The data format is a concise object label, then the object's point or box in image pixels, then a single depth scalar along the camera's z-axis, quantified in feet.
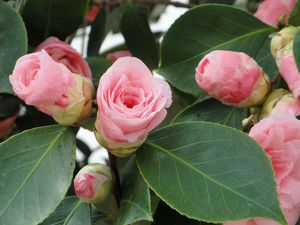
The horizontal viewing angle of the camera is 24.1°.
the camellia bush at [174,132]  2.38
